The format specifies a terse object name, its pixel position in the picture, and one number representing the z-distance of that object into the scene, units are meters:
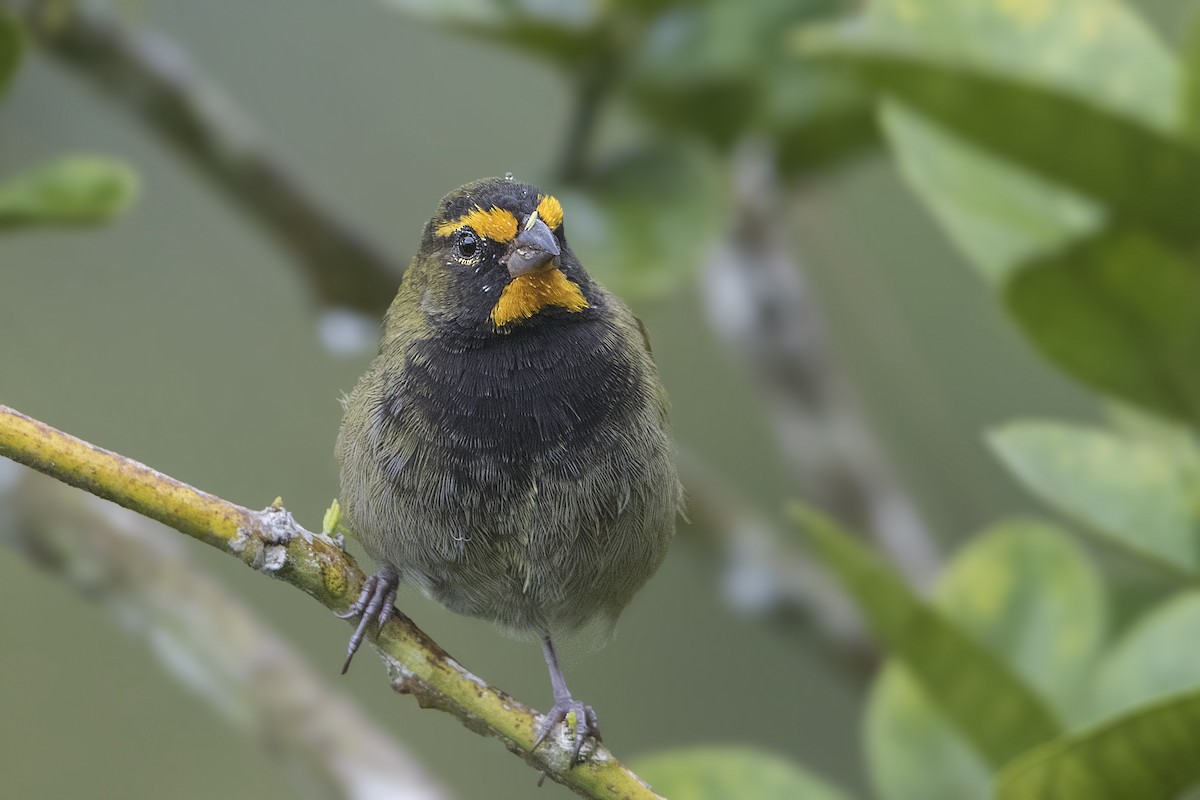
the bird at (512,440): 4.47
